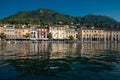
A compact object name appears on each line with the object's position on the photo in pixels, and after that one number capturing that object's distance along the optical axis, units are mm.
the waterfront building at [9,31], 80852
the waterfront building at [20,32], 82501
